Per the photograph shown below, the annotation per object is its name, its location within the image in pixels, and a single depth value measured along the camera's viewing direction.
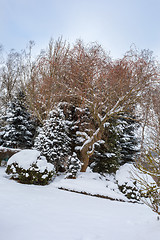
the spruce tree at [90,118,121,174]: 10.64
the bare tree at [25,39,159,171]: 9.59
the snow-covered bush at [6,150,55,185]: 6.66
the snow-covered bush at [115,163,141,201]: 6.64
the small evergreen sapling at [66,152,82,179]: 8.25
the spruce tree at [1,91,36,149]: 12.38
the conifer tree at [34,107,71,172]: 9.32
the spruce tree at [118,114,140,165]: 13.20
